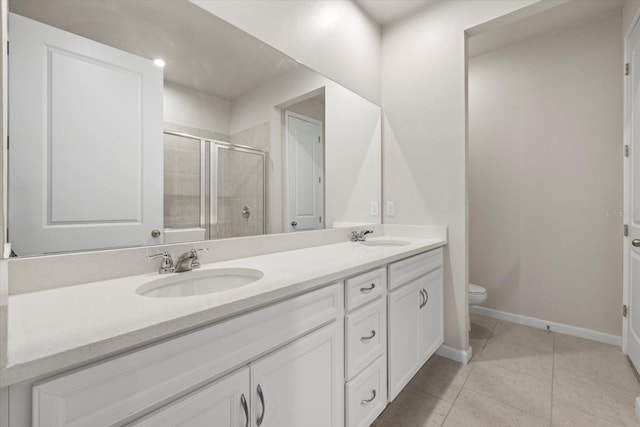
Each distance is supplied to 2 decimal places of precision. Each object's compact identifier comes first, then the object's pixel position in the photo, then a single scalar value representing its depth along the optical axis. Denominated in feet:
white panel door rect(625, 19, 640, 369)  5.99
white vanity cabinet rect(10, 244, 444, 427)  1.82
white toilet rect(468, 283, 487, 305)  7.77
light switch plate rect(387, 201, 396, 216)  7.78
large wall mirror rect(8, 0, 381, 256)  2.94
